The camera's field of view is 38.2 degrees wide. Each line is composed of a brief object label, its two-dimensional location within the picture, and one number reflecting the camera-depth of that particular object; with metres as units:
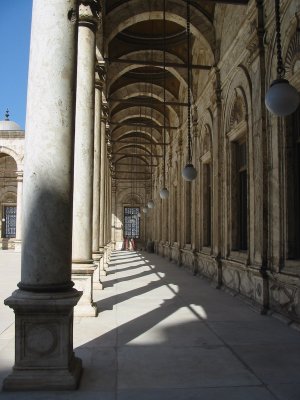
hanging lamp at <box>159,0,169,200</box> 16.65
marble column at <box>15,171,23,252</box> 29.81
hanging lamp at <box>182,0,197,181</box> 10.62
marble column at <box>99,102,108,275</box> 13.64
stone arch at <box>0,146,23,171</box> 31.23
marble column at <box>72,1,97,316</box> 7.54
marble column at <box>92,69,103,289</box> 10.91
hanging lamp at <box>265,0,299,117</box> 5.17
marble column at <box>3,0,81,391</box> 4.00
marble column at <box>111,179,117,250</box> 38.56
